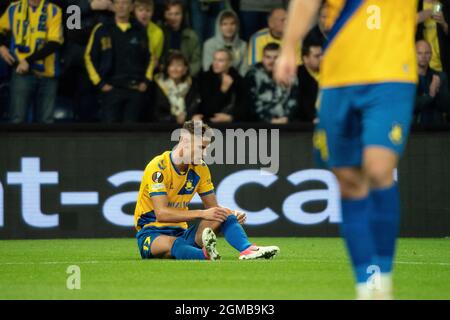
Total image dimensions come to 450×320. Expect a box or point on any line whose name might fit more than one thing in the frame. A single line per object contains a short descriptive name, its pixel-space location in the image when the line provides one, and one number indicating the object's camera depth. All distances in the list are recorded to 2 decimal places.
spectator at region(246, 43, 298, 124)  14.44
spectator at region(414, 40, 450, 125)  14.56
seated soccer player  10.11
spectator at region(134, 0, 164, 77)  14.39
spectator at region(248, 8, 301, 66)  14.52
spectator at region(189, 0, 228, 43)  14.67
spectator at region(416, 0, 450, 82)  14.75
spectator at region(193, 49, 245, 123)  14.41
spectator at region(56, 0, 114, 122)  14.47
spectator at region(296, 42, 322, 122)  14.54
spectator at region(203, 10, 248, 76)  14.37
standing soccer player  6.39
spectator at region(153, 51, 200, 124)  14.38
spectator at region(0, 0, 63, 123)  14.08
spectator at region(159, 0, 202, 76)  14.52
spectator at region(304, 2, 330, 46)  14.58
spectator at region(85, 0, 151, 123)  14.12
